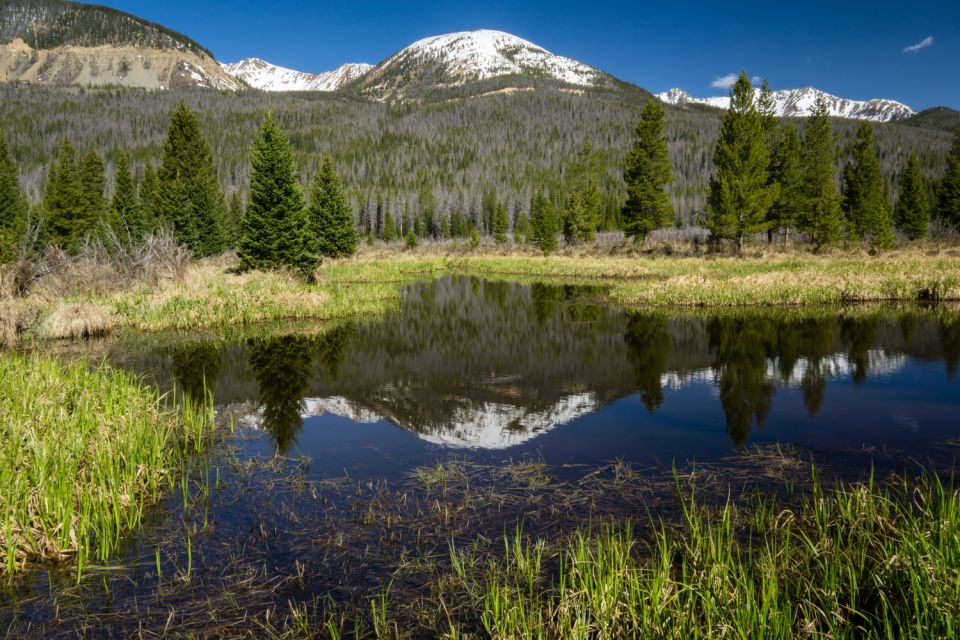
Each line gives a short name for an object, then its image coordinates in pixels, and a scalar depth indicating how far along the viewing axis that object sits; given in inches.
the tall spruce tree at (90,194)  1873.8
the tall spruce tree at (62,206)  1769.2
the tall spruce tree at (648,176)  1822.1
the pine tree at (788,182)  1676.9
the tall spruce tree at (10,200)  1737.2
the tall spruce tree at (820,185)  1605.8
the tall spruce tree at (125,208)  1753.2
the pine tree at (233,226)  2234.3
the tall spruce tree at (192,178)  1779.0
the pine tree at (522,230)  3752.5
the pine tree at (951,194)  2062.0
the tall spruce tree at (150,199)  1781.5
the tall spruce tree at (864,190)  1817.2
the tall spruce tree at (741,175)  1555.1
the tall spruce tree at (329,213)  1844.2
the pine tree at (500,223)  3763.8
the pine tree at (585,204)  2288.4
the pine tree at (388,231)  4050.2
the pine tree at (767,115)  1681.5
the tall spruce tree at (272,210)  1214.9
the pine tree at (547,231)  2310.5
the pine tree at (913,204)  2159.2
